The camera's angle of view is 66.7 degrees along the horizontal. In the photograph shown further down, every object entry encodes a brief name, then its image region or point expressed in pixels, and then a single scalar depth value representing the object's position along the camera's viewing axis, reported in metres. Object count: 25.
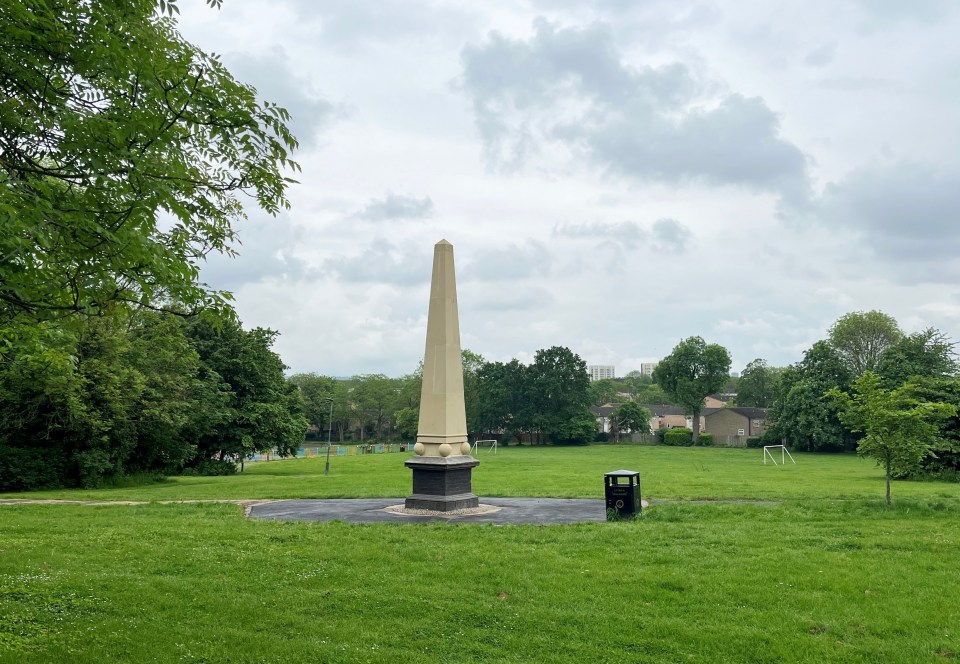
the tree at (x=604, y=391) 143.25
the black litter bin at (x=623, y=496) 15.79
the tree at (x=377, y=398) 114.12
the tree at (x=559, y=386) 87.25
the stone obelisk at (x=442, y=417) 17.72
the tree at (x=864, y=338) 77.88
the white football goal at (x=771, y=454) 56.03
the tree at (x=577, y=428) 85.62
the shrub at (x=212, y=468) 44.22
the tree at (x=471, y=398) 91.06
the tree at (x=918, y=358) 60.69
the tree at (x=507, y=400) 88.25
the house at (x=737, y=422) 98.19
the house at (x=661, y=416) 121.00
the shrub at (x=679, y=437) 86.19
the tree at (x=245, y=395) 43.69
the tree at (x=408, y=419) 99.75
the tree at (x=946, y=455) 34.41
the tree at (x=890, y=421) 17.42
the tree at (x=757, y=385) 125.81
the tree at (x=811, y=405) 67.00
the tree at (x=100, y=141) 5.70
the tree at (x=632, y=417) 95.69
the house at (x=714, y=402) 147.48
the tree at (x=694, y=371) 89.56
